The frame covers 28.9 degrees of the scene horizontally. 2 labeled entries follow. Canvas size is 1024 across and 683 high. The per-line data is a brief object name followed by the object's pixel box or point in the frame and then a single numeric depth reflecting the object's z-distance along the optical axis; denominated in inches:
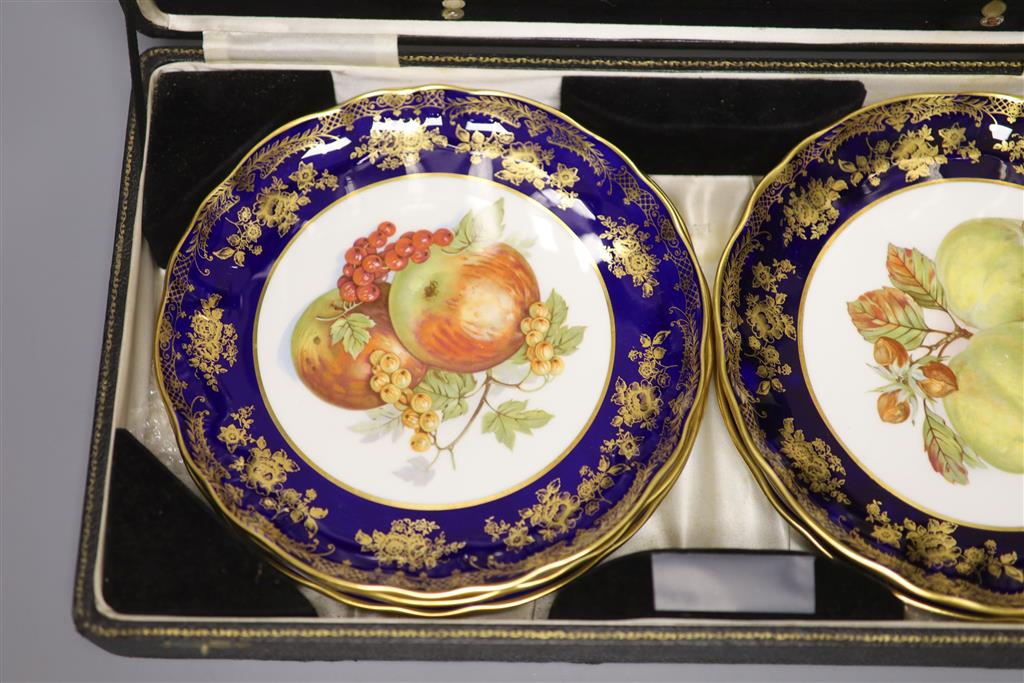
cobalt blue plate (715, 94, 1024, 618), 30.5
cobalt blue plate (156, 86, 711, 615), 30.4
